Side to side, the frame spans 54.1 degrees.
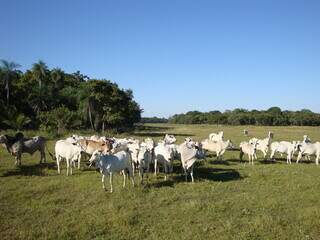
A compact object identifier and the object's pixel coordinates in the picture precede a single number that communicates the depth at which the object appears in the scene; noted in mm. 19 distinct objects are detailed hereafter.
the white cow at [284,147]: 20734
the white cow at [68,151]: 15733
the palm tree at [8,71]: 46936
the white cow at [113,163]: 12885
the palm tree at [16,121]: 38306
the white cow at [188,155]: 15203
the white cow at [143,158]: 14179
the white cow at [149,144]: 15372
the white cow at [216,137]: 26876
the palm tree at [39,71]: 53234
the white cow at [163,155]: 15656
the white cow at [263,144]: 21401
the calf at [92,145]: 17209
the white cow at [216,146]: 20897
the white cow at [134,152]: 14697
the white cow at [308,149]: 20098
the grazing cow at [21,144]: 17839
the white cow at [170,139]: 20856
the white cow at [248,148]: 19745
